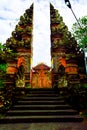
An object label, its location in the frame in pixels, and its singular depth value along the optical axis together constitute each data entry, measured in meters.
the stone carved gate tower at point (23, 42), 7.12
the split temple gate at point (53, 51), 6.66
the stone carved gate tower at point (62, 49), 6.62
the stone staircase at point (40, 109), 3.97
